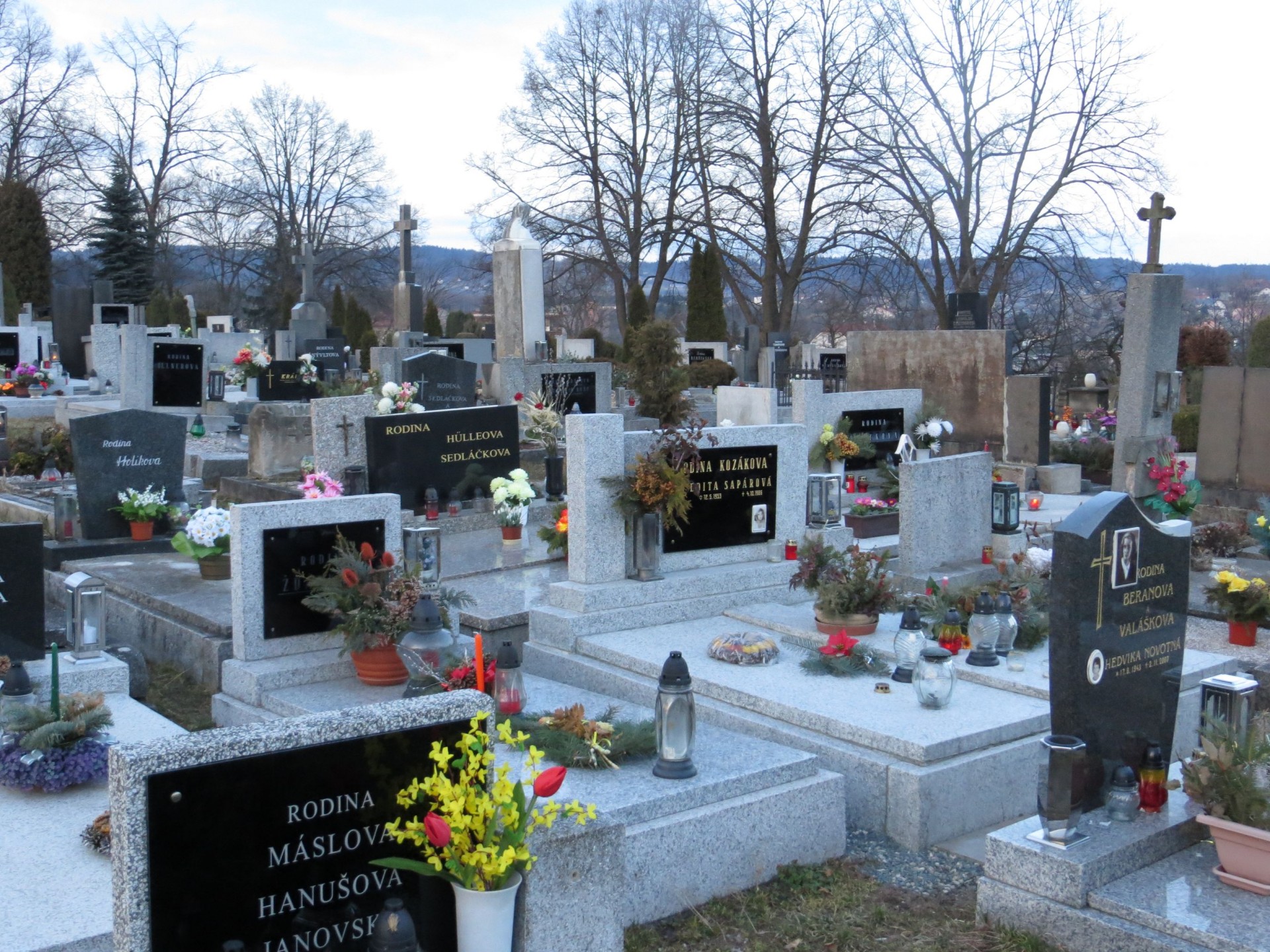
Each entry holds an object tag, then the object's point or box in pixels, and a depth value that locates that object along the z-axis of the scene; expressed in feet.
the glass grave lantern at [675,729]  17.22
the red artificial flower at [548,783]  11.64
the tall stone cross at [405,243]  90.22
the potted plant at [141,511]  35.68
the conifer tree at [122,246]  149.48
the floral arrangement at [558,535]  32.27
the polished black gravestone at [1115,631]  16.33
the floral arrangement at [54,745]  17.58
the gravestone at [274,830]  10.10
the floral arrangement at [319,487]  32.63
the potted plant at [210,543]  30.58
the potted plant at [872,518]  39.32
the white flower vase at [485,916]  11.40
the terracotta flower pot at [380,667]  23.06
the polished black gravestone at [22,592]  21.79
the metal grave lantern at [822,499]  33.27
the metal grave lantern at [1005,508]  34.60
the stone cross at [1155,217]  43.37
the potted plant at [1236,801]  14.78
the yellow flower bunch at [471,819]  11.02
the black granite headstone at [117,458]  35.37
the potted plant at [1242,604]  26.89
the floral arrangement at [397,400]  40.78
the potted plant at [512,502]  33.73
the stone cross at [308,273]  115.14
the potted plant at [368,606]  22.67
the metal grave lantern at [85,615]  21.93
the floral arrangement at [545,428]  43.45
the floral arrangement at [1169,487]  37.58
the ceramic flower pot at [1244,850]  14.67
